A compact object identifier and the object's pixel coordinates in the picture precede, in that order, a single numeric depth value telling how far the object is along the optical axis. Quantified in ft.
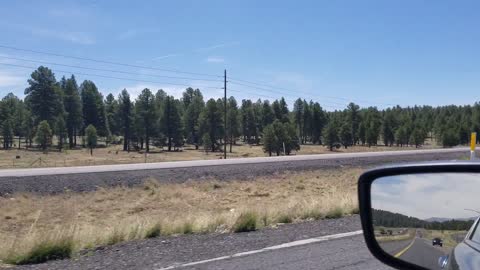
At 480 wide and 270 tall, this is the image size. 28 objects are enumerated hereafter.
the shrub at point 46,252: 26.53
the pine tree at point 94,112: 445.78
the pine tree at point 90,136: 351.56
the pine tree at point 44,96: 375.86
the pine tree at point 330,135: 378.73
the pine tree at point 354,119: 460.55
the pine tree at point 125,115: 407.64
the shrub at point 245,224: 34.06
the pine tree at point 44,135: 332.72
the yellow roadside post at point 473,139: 66.95
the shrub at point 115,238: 31.14
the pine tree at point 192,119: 451.81
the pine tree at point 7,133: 359.46
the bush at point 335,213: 39.96
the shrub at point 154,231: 33.38
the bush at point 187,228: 34.77
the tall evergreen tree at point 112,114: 430.36
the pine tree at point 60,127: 374.22
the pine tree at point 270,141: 284.20
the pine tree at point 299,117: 541.75
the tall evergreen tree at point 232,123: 430.61
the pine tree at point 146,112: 389.19
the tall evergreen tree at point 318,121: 520.83
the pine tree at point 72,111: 406.21
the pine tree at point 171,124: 410.27
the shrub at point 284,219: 37.91
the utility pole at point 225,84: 205.47
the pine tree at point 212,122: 387.96
